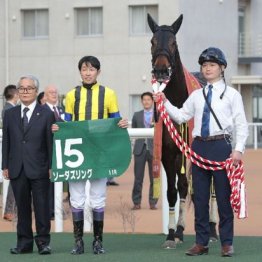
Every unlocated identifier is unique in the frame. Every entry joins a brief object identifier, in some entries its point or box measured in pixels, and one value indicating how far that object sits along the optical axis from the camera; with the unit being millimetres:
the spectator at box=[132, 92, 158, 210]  19392
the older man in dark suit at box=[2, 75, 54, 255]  11532
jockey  11613
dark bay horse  11542
